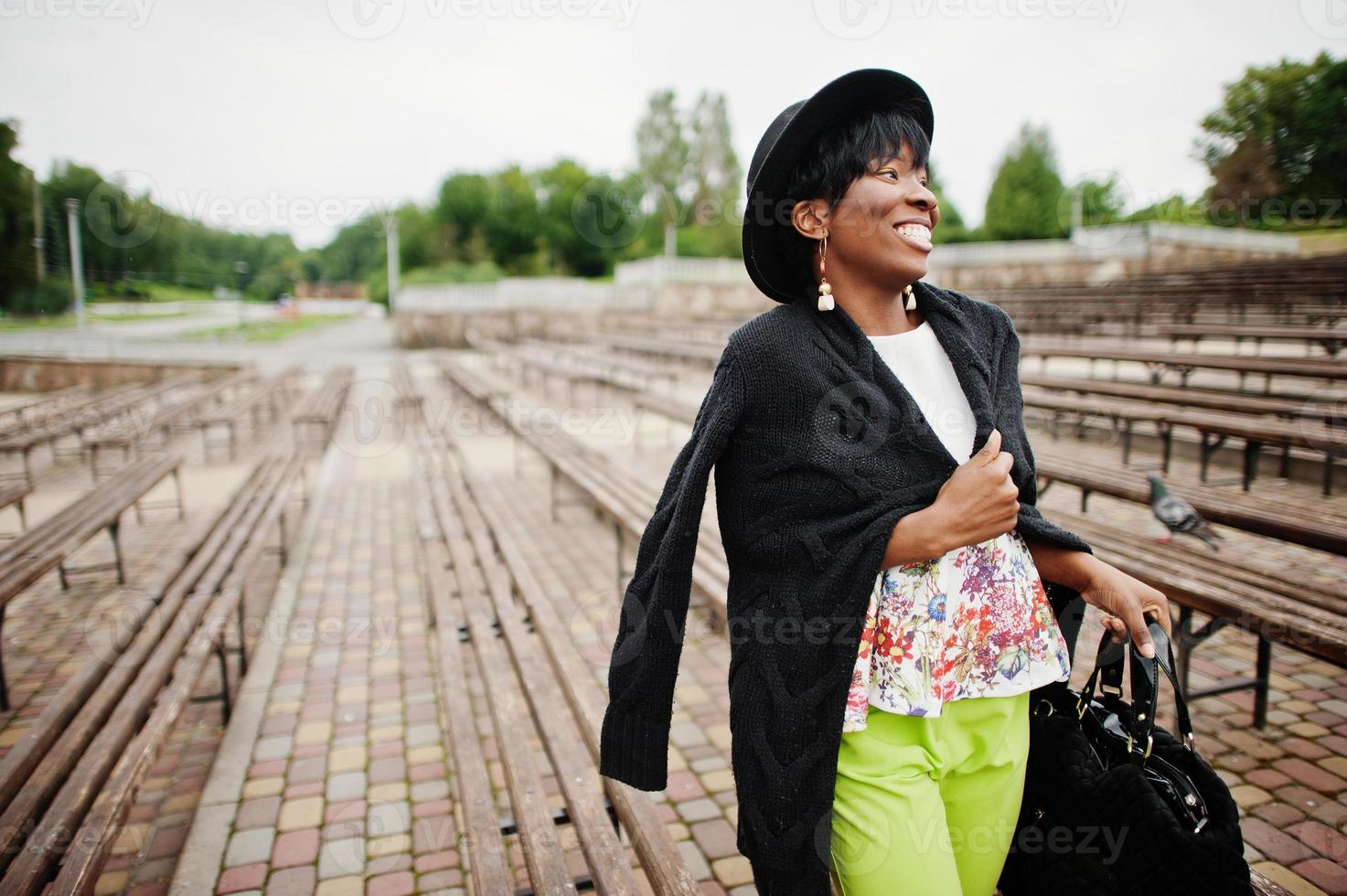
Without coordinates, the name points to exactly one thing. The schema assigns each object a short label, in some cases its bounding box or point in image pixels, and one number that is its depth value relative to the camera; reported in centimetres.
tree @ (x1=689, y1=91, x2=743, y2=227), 5200
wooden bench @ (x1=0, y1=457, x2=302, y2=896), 176
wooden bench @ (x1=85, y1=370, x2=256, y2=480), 692
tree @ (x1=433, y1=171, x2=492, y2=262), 4238
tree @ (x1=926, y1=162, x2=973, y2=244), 4172
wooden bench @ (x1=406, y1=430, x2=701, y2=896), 175
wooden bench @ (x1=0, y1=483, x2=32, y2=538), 404
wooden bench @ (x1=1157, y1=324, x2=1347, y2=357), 735
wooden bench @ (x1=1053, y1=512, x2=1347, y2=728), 233
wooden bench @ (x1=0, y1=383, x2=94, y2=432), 789
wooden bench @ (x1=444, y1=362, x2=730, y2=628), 309
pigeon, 331
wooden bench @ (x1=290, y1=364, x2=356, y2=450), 795
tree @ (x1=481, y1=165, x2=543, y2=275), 4331
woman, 118
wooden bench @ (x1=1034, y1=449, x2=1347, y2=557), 294
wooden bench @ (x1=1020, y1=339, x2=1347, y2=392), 604
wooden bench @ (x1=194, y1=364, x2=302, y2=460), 846
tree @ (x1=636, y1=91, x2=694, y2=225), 5078
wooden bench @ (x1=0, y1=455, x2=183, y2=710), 322
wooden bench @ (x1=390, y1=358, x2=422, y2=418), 952
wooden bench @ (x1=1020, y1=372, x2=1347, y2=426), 533
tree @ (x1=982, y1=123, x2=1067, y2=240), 4188
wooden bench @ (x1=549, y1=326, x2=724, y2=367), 1051
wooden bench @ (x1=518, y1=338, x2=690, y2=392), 980
